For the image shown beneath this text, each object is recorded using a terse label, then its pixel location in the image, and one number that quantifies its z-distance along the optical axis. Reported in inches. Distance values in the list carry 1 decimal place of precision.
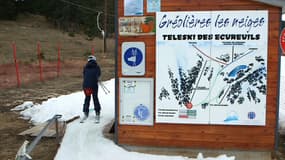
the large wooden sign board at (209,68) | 259.9
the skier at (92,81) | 350.3
